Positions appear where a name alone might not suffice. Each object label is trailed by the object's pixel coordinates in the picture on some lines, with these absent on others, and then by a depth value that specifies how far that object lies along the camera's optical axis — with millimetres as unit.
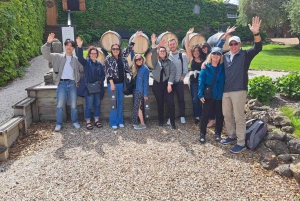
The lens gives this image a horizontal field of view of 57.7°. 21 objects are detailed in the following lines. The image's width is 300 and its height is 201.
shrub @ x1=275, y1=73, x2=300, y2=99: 6135
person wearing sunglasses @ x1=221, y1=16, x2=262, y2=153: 4027
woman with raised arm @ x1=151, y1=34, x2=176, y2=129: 5016
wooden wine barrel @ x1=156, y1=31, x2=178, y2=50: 7148
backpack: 4299
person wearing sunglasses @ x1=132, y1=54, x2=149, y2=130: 5083
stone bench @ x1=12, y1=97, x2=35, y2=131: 4965
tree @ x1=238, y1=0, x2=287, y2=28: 19516
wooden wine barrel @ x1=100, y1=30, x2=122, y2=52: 6676
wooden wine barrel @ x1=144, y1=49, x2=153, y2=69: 6977
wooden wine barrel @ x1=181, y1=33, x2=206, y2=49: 7141
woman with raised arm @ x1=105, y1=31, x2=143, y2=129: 5016
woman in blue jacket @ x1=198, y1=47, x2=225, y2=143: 4319
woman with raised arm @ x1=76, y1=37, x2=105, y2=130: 5074
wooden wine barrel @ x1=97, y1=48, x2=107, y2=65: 6508
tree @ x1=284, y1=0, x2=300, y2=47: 16047
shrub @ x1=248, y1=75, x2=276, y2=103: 5809
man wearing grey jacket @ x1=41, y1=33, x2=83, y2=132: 4941
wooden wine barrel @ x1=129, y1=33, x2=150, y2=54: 6828
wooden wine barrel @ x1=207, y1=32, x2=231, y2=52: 7274
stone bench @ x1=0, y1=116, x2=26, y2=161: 4094
